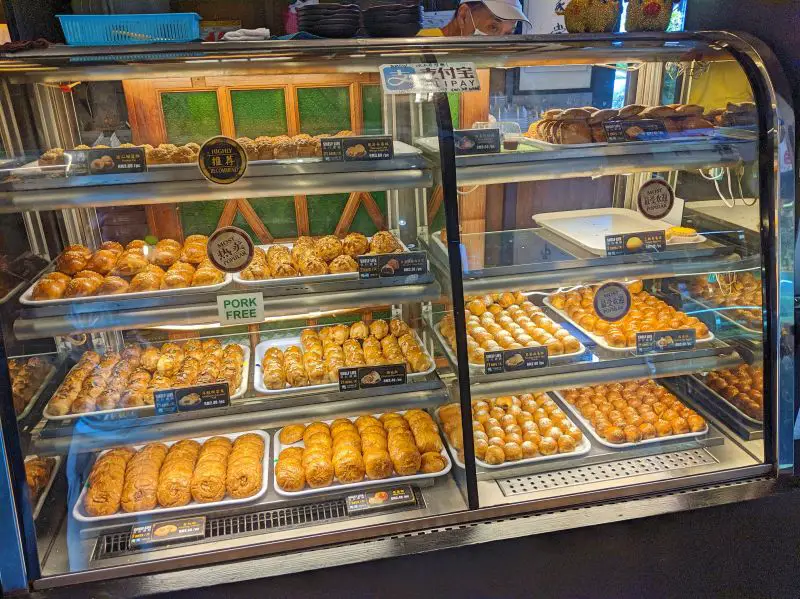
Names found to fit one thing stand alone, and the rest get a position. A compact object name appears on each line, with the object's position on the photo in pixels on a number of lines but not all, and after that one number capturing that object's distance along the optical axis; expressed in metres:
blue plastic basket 2.26
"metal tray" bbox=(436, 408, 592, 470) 2.68
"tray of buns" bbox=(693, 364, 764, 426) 2.80
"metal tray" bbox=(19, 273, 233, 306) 2.29
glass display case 2.29
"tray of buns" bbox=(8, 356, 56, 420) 2.30
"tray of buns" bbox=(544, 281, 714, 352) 2.98
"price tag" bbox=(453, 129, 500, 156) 2.52
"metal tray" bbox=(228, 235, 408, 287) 2.51
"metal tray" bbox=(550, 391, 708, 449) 2.82
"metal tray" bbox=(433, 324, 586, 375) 2.70
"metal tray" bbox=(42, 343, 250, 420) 2.42
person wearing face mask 2.88
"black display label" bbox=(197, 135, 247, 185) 2.26
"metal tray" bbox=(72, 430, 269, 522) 2.37
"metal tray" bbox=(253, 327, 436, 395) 2.64
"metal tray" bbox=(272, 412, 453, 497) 2.51
